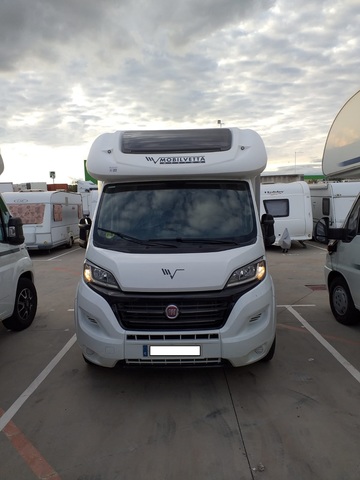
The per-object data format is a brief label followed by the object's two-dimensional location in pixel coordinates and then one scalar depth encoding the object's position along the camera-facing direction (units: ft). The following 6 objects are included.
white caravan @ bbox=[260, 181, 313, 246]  48.06
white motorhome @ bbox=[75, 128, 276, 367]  11.28
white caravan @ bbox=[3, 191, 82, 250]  47.09
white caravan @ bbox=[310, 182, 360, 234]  48.73
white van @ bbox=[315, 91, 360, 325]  15.48
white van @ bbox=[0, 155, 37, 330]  16.99
